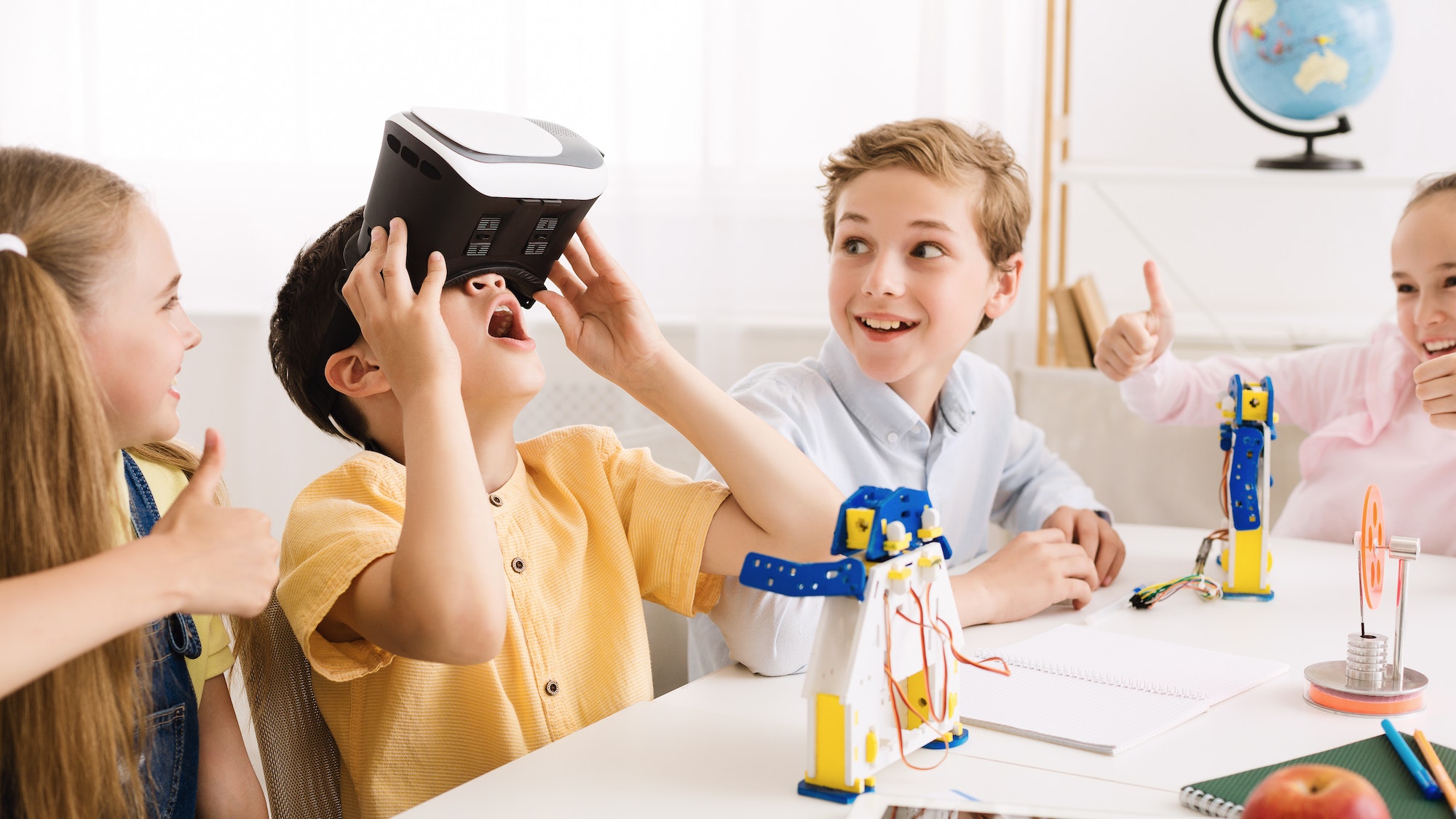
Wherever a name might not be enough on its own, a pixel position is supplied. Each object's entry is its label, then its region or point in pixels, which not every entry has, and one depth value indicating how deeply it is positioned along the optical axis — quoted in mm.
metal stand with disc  948
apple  617
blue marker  779
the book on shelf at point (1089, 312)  2174
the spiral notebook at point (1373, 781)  764
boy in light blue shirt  1406
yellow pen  763
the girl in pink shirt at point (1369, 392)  1515
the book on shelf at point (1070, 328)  2193
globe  2066
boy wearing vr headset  907
